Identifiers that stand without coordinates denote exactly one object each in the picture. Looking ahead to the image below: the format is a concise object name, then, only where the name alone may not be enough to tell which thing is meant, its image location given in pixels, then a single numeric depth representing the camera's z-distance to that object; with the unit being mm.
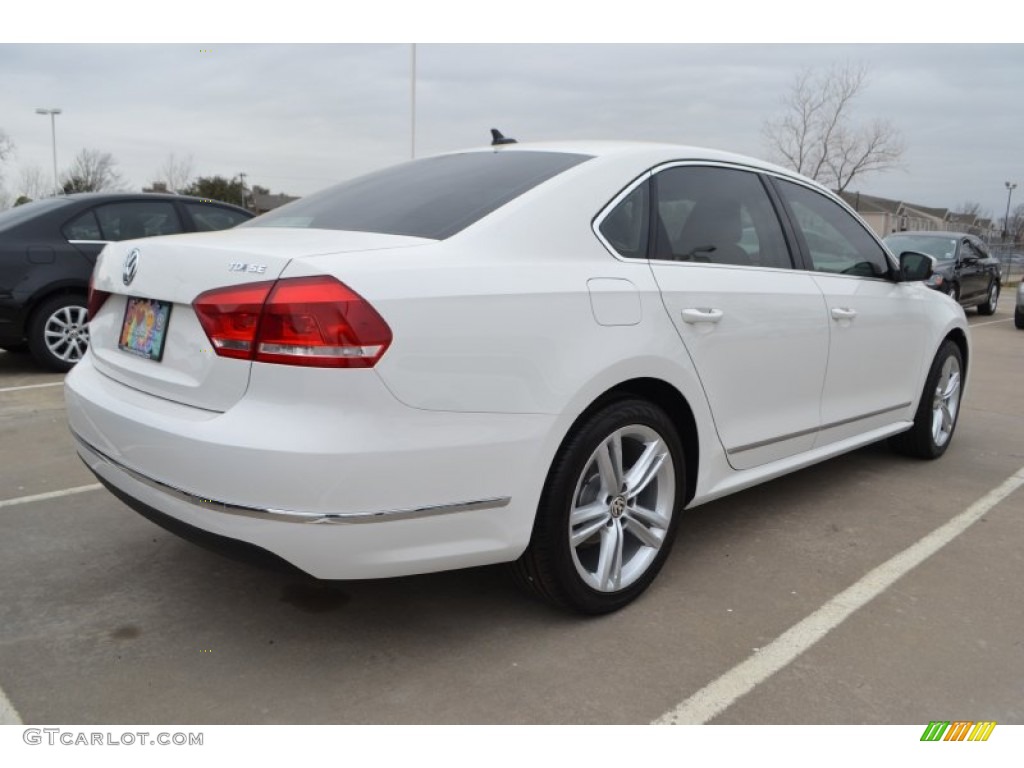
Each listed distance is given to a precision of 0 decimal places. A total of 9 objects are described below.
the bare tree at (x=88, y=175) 51312
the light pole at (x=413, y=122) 17047
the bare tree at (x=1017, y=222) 63406
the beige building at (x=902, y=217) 58881
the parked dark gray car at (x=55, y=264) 6812
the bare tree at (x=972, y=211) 78506
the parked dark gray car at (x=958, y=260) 13867
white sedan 2182
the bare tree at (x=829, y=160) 30953
